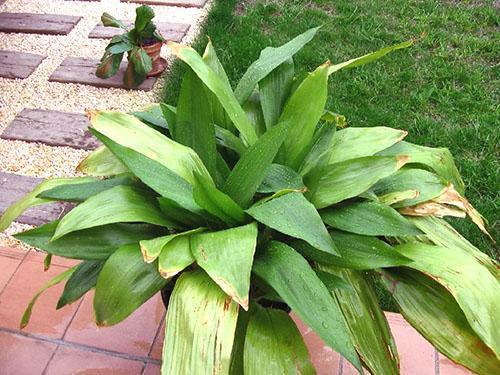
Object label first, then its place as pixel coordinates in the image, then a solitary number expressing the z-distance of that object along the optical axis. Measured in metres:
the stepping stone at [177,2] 3.89
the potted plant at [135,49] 3.08
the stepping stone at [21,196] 2.45
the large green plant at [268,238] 1.12
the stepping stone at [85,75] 3.23
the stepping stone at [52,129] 2.87
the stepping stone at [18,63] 3.32
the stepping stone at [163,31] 3.59
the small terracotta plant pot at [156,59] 3.19
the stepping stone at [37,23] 3.69
